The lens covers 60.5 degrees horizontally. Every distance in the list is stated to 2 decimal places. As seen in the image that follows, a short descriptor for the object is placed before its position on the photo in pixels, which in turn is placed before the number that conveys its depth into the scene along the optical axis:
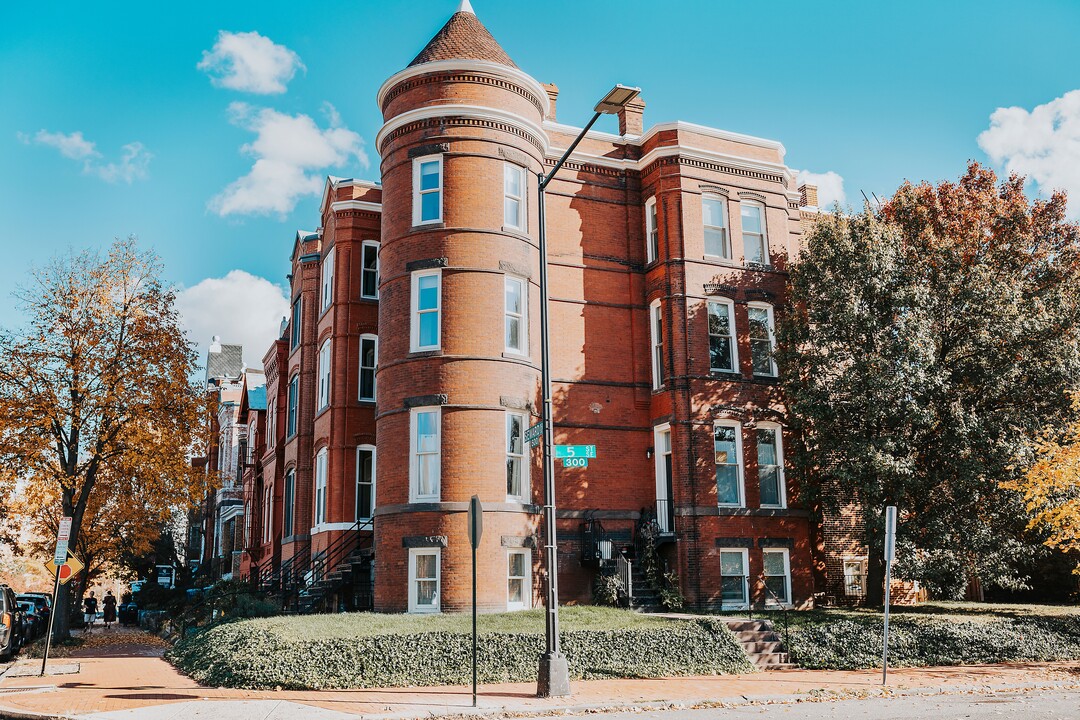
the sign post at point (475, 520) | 13.42
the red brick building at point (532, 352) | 21.84
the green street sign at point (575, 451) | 16.19
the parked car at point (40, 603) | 29.20
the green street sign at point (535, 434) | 15.75
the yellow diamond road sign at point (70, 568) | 19.19
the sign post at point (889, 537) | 16.08
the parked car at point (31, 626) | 26.28
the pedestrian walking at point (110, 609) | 41.75
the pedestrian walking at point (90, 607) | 40.00
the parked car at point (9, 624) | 21.05
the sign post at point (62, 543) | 19.11
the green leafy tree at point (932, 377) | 21.20
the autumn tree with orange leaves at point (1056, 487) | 18.27
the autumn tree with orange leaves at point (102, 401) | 25.62
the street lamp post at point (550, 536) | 14.40
